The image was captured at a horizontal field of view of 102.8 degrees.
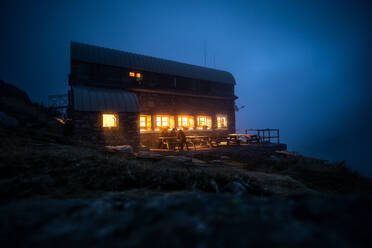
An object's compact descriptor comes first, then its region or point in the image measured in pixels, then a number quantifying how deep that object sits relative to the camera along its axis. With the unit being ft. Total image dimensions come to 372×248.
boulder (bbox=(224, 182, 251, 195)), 7.70
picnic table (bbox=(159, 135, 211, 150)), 35.01
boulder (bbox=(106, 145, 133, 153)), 28.23
